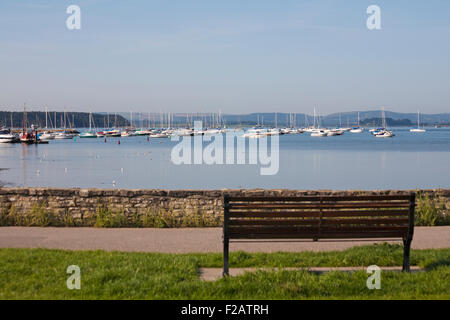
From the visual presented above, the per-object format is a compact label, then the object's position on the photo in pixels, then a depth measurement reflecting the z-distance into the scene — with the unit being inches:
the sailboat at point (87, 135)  7687.0
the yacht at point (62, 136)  6872.1
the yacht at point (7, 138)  5457.7
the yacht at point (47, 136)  6466.5
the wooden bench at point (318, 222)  280.7
